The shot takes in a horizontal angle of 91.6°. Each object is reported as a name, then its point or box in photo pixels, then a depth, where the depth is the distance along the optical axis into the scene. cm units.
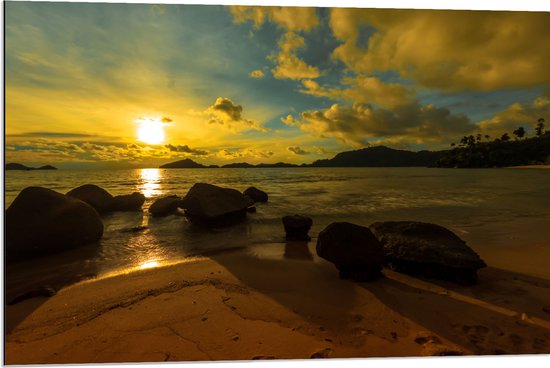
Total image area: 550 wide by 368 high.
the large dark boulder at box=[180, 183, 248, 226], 1009
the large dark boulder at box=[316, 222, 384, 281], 438
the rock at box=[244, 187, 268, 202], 1641
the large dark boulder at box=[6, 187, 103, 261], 598
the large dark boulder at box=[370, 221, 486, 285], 422
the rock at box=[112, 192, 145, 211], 1338
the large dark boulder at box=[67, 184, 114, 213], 1226
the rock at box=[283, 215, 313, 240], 771
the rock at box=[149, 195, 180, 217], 1235
